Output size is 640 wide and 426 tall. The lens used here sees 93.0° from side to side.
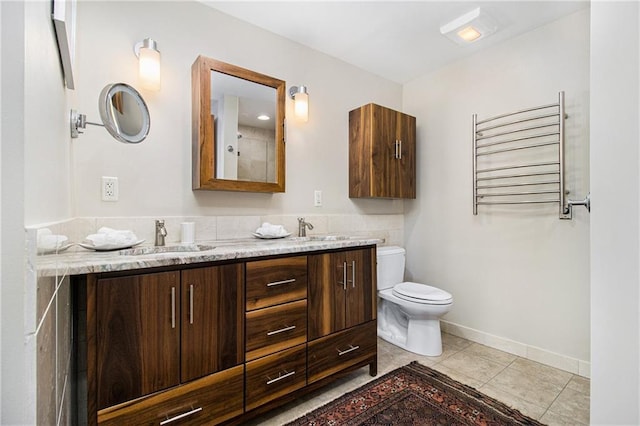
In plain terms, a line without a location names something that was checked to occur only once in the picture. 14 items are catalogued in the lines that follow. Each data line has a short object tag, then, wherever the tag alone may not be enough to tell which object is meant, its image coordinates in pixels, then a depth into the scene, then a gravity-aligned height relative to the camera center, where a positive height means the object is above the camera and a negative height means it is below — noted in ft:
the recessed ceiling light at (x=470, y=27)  6.53 +4.16
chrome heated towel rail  6.72 +1.32
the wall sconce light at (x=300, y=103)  7.22 +2.61
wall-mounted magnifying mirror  4.28 +1.43
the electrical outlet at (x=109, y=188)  5.06 +0.40
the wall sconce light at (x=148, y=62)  5.17 +2.59
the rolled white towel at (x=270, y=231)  6.41 -0.40
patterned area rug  4.95 -3.40
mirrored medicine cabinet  5.73 +1.72
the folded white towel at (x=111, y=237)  4.36 -0.38
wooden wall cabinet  8.16 +1.66
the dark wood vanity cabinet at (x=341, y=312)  5.41 -1.90
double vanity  3.52 -1.63
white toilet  7.18 -2.37
